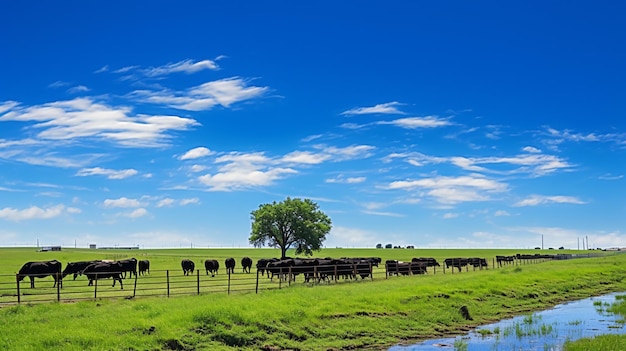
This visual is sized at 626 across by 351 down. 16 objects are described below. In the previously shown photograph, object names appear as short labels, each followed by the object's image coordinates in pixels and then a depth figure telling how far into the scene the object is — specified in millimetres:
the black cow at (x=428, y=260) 61075
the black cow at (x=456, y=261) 68856
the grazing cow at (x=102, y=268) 40612
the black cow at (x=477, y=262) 70650
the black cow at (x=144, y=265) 51975
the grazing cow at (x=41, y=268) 40250
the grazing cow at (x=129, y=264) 47862
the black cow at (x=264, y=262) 49781
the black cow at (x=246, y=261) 59031
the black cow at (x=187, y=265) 52972
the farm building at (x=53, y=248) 175250
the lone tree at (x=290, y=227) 81375
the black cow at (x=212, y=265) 53272
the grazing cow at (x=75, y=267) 45559
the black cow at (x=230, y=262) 56375
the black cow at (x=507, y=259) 84544
